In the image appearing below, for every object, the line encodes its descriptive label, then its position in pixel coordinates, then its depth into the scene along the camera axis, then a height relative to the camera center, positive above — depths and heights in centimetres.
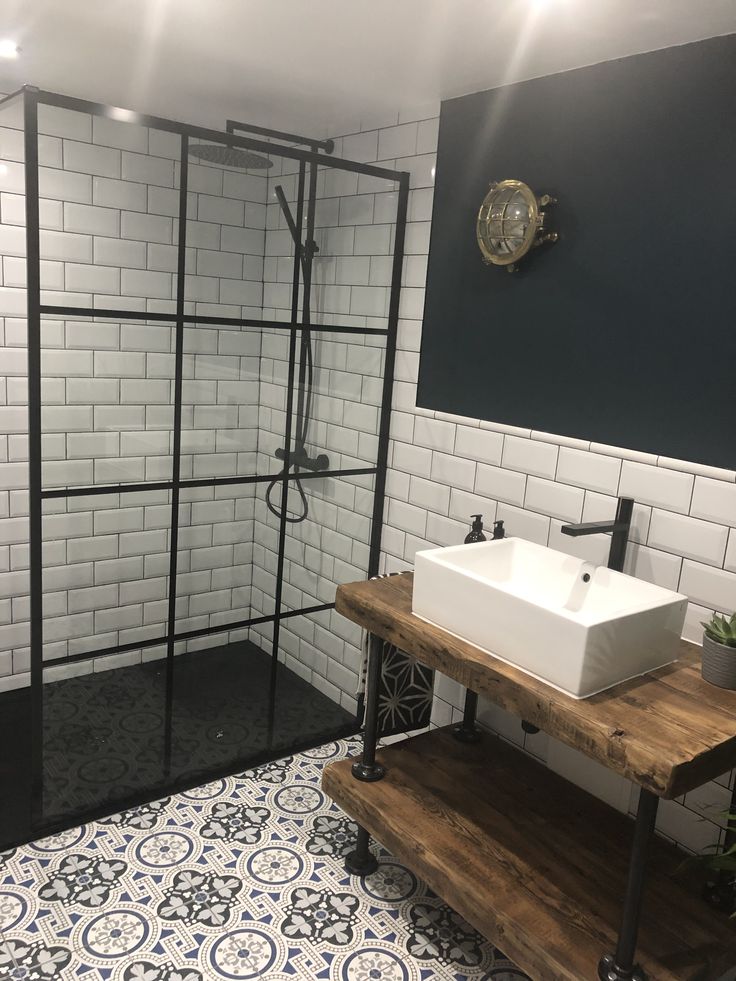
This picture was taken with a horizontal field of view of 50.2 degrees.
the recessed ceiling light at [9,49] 254 +79
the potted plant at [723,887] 204 -137
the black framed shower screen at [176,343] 228 -11
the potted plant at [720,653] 187 -71
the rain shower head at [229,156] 250 +50
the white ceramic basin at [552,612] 179 -69
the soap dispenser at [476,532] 263 -66
